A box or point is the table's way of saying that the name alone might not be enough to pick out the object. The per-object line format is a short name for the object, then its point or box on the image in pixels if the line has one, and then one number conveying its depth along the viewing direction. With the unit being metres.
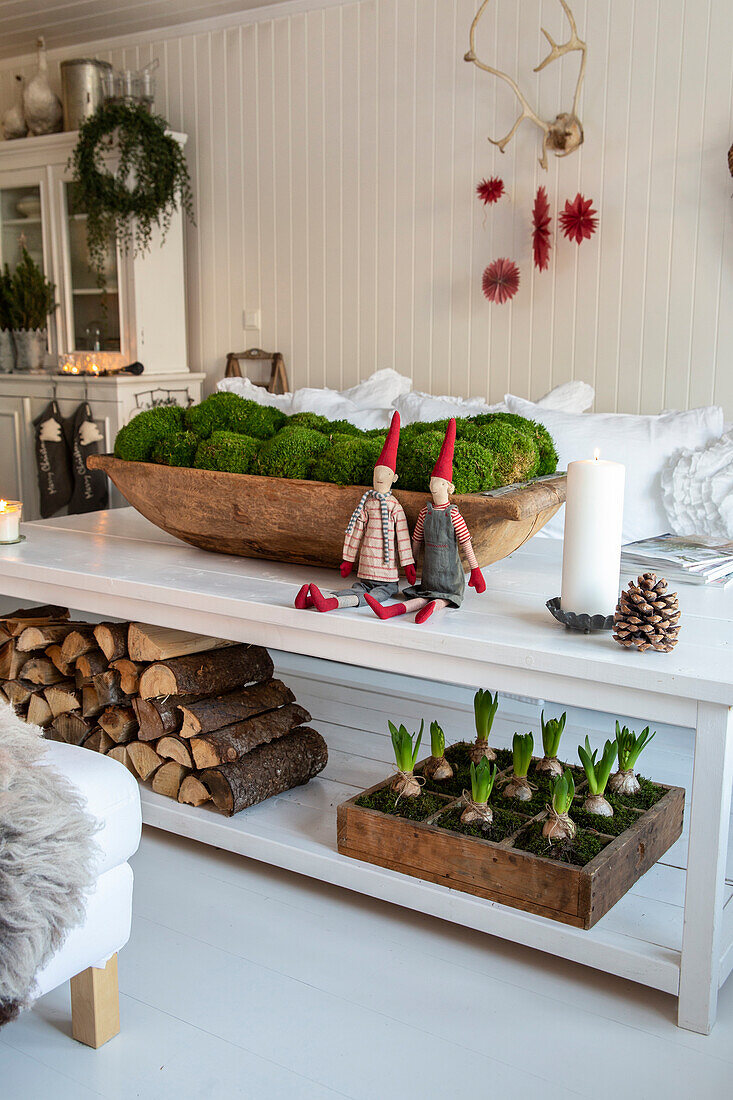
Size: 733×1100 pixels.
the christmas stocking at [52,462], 4.48
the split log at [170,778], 2.10
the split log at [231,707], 2.06
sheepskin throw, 1.17
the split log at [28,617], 2.34
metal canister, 4.37
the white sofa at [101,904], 1.35
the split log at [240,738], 2.04
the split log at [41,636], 2.27
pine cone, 1.45
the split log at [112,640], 2.14
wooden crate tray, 1.61
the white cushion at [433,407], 3.11
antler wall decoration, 3.41
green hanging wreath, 4.19
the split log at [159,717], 2.08
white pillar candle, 1.56
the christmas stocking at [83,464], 4.37
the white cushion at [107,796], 1.36
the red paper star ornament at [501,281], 3.73
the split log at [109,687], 2.17
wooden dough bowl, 1.81
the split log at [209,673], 2.07
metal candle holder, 1.56
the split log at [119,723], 2.17
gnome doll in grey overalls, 1.73
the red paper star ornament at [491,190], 3.71
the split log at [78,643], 2.22
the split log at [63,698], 2.25
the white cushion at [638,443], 2.77
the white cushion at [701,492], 2.63
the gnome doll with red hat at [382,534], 1.79
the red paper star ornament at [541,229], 3.61
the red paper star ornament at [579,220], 3.53
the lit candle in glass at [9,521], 2.21
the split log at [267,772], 2.02
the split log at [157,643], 2.09
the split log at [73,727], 2.23
